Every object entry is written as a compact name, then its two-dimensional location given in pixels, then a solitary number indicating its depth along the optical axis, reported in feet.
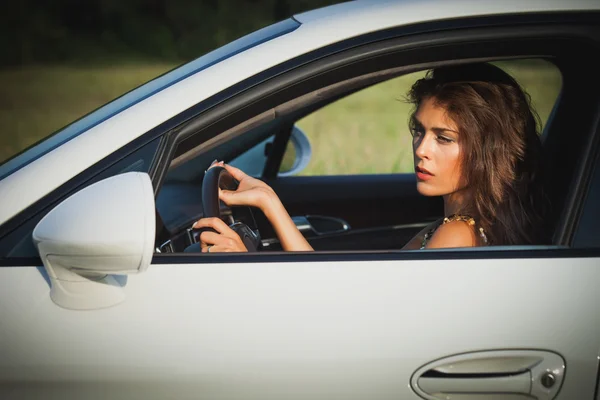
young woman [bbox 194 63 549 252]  13.45
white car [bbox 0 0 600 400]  12.10
